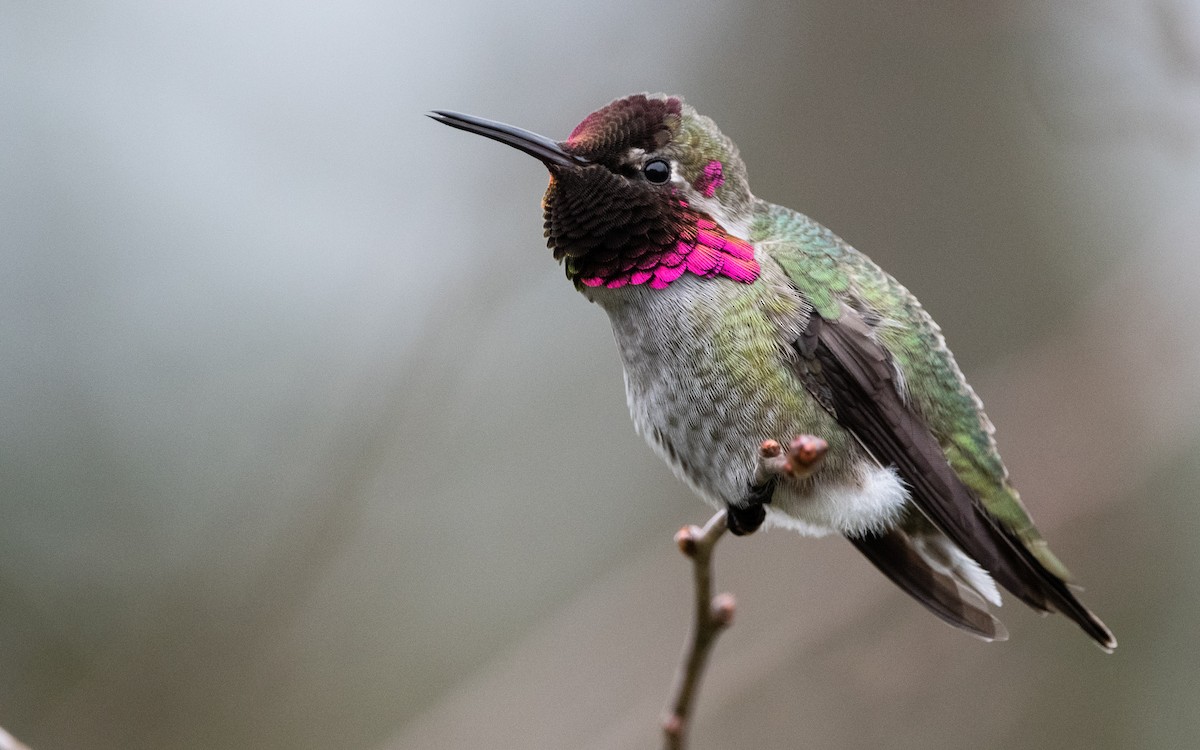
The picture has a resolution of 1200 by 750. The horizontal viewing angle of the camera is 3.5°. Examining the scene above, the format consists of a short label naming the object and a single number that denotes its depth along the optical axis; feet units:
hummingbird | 7.21
